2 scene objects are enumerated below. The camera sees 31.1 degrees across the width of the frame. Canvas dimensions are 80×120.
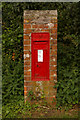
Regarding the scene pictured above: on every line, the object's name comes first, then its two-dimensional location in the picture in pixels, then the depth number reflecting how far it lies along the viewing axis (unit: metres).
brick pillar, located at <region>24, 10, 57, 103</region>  3.59
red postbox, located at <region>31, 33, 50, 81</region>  3.59
